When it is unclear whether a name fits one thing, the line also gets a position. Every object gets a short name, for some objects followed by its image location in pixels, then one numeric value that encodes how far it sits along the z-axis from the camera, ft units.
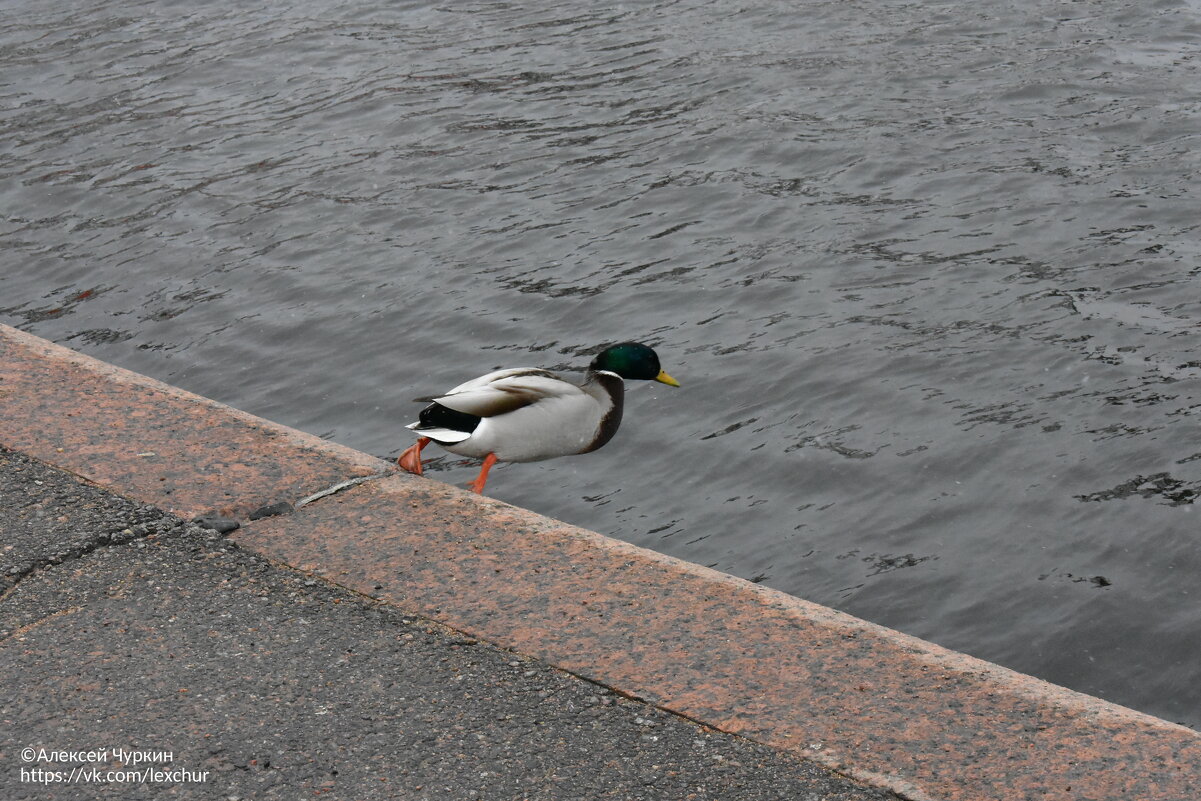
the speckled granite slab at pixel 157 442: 12.67
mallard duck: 16.02
